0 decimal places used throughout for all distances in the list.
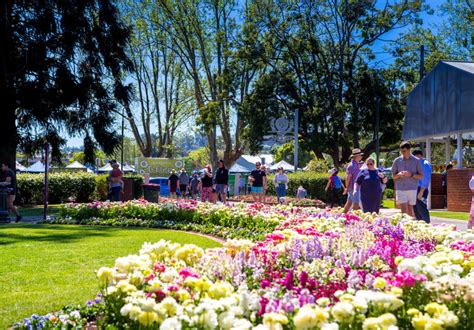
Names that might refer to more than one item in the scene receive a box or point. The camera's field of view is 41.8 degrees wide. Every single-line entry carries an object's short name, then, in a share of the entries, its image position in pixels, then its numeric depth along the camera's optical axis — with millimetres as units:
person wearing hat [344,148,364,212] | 13891
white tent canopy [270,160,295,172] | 53988
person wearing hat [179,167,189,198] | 29534
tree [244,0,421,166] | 38531
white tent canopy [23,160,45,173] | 41953
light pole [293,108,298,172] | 29609
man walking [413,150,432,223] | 12930
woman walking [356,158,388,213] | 12203
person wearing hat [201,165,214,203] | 20578
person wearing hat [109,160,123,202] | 19094
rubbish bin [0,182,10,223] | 16266
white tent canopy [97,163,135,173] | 59094
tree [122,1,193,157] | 43062
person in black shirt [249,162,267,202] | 20375
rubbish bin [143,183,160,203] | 23078
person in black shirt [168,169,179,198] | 27953
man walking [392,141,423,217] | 11617
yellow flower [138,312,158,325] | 3682
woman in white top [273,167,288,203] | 23078
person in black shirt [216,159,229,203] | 19531
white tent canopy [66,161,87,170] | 58688
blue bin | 37353
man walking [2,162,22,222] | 16797
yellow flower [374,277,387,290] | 4152
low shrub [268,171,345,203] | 28609
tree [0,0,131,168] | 24281
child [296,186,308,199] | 25911
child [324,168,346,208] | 20641
